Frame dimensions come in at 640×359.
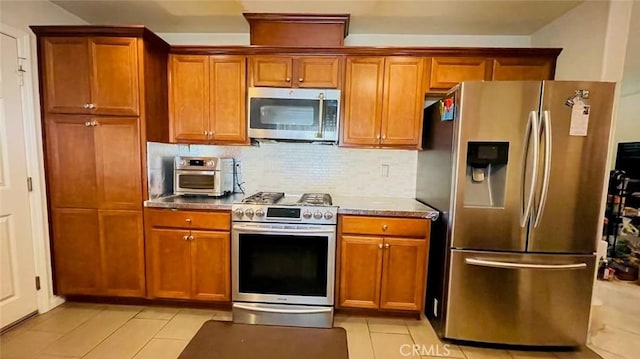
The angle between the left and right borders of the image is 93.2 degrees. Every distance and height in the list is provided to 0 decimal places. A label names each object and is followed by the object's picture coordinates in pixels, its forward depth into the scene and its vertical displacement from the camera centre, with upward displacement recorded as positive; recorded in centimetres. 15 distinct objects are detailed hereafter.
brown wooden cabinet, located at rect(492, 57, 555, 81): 248 +76
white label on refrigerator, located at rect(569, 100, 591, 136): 189 +28
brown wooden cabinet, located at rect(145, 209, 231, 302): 238 -81
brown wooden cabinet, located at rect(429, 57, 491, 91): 252 +74
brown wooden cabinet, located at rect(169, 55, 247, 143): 260 +47
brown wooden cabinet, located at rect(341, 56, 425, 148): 254 +49
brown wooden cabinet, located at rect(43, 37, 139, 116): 227 +56
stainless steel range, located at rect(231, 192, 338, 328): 230 -83
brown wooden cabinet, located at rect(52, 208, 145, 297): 240 -81
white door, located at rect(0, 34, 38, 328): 212 -41
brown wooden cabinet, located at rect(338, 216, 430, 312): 232 -83
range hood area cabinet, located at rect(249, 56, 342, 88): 256 +71
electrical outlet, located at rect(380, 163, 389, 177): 295 -11
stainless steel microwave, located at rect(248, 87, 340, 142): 251 +35
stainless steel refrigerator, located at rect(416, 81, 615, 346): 191 -30
